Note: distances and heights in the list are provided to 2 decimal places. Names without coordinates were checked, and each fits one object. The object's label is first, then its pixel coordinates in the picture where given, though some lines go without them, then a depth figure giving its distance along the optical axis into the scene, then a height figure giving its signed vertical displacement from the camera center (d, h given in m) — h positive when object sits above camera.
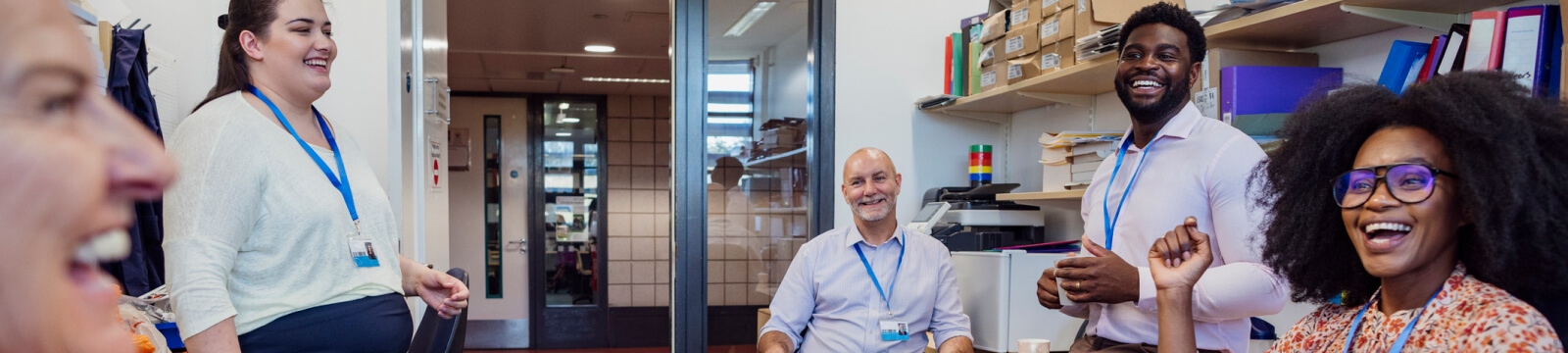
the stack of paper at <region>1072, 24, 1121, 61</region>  2.39 +0.31
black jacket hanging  1.84 +0.07
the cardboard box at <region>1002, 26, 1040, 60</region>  2.94 +0.38
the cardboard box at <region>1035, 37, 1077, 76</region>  2.76 +0.31
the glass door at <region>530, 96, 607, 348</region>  8.12 -0.66
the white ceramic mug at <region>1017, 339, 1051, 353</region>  1.74 -0.35
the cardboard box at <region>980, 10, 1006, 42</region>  3.12 +0.45
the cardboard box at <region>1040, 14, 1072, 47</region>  2.74 +0.40
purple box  2.08 +0.17
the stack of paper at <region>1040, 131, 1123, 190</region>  2.61 +0.02
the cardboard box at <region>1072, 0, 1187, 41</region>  2.62 +0.42
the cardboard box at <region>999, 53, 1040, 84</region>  2.95 +0.30
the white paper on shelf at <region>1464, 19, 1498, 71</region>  1.54 +0.20
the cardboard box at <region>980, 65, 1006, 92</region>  3.13 +0.28
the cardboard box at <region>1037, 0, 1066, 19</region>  2.79 +0.47
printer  3.05 -0.21
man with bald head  2.73 -0.39
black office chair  1.83 -0.36
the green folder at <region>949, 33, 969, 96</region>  3.46 +0.36
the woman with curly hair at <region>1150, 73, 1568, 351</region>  0.98 -0.06
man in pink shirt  1.60 -0.09
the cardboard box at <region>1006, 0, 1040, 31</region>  2.96 +0.48
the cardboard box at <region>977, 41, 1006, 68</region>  3.14 +0.37
